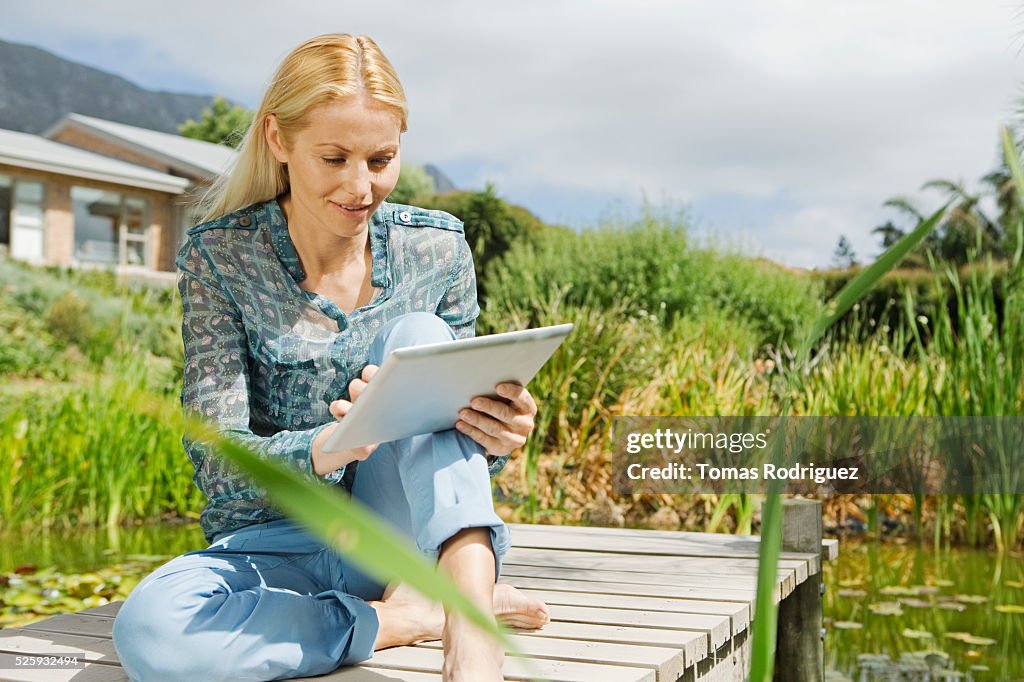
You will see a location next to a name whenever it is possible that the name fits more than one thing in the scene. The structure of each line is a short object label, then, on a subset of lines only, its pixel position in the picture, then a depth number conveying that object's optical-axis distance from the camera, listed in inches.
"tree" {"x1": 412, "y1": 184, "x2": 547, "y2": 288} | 568.0
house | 669.3
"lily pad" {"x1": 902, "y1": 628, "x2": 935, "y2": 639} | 116.5
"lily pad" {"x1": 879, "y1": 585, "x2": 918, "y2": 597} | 135.4
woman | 58.6
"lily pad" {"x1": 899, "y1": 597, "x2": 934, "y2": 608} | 129.3
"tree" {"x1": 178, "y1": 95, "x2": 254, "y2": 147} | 1159.0
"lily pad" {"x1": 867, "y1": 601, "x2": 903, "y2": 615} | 126.7
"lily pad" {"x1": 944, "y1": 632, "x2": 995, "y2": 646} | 113.4
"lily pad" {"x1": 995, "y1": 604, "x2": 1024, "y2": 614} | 126.1
